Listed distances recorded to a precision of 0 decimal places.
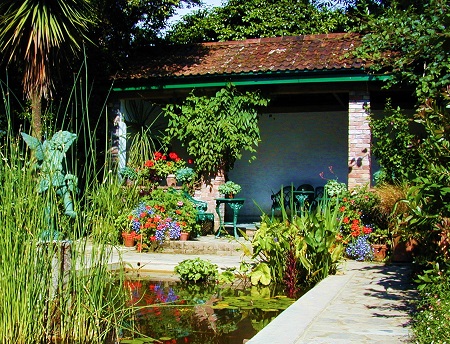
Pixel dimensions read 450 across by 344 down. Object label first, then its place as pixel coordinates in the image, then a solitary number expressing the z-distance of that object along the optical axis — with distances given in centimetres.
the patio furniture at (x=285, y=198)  1219
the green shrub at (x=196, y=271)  671
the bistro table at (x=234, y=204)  1036
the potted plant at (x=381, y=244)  840
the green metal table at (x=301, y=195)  1064
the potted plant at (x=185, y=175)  1125
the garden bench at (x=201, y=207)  1071
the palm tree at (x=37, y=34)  907
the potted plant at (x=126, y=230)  953
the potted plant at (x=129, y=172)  1109
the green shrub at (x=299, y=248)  639
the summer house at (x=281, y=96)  1058
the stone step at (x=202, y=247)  930
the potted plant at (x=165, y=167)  1141
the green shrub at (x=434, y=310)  364
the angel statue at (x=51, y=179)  385
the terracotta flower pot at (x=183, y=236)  984
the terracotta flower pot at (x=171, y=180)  1147
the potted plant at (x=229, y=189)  1070
